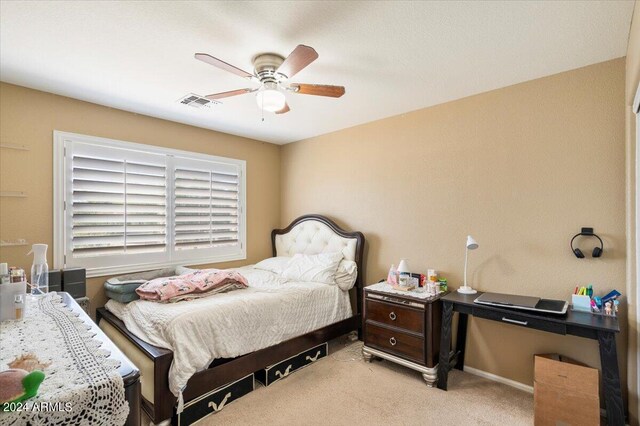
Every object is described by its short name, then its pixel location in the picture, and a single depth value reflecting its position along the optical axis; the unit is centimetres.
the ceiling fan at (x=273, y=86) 199
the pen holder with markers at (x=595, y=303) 200
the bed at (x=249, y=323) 193
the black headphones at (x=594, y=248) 212
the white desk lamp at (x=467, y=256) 249
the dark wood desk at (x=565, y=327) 177
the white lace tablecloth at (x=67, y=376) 77
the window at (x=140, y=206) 274
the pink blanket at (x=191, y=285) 244
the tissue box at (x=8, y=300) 141
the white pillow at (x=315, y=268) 318
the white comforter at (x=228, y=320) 202
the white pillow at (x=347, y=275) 324
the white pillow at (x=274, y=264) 355
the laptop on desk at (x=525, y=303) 204
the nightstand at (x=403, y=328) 251
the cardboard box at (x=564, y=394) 184
